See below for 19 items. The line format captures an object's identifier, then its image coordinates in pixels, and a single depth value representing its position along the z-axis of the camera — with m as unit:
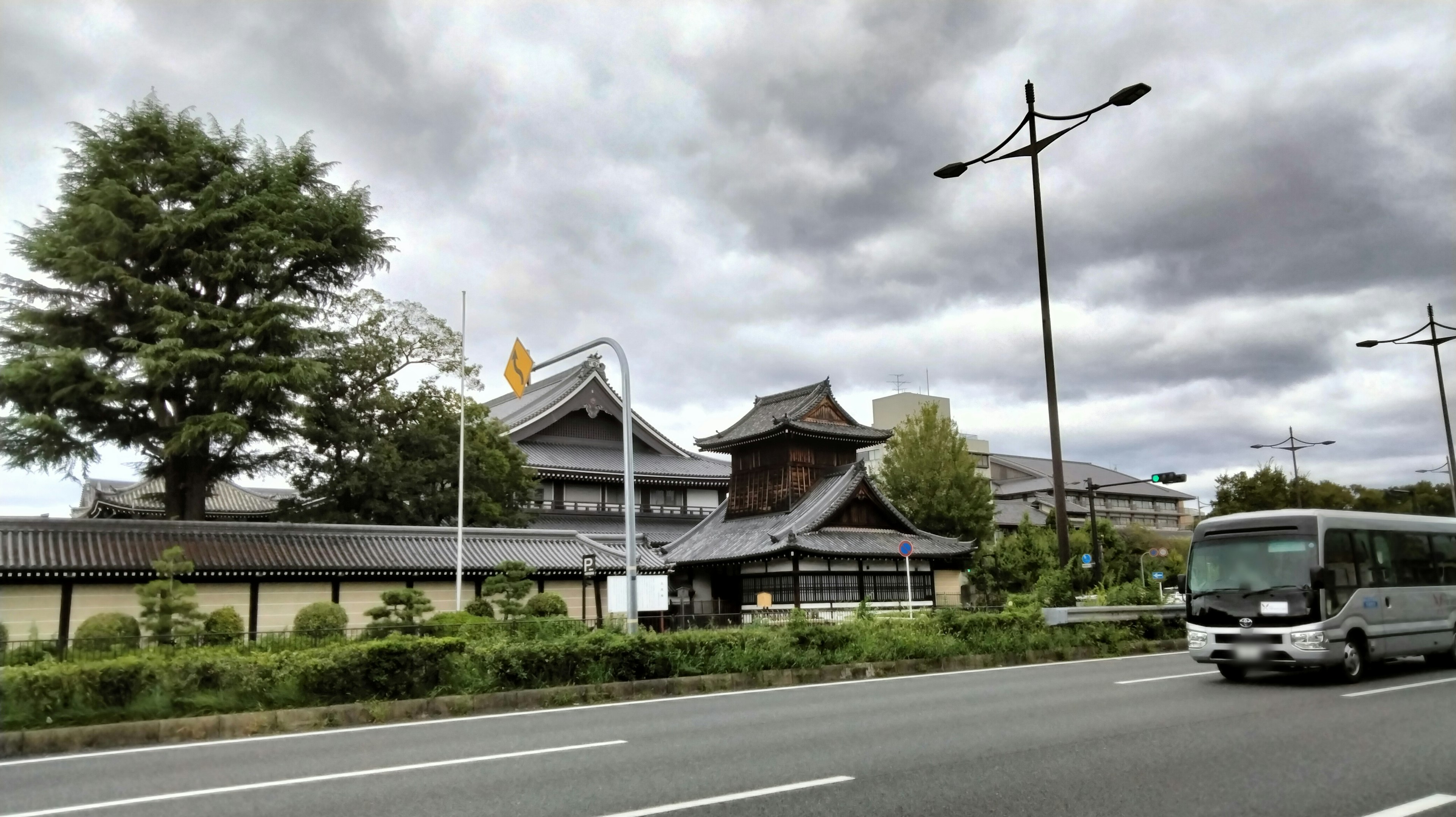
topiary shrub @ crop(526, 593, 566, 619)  27.02
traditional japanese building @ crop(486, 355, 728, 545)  46.75
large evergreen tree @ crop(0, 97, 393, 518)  25.67
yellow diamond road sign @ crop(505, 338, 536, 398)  17.83
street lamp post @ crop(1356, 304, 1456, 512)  30.19
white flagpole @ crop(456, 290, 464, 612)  26.78
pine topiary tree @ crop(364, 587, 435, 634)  23.16
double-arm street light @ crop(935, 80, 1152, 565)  18.59
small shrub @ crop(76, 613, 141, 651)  19.97
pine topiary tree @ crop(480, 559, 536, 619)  25.23
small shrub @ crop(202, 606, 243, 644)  19.73
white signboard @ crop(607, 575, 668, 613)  27.66
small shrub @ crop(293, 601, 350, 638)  23.44
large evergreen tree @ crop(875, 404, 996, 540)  49.59
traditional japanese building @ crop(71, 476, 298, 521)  44.06
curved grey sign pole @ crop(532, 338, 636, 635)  16.20
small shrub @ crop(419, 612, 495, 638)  16.33
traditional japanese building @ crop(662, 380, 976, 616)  38.53
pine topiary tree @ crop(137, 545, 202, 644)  17.59
